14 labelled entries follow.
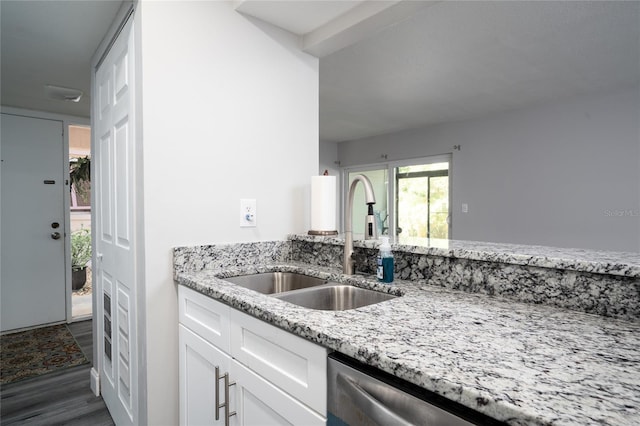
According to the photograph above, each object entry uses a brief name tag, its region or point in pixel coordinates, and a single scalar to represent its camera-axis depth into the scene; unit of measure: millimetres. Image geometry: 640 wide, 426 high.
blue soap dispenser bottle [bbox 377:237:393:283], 1298
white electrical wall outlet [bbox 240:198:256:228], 1718
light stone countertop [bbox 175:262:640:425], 511
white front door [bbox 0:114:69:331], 3412
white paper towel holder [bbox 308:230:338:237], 1777
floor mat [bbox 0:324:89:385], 2604
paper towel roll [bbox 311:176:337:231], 1780
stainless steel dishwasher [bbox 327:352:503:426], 594
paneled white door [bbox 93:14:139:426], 1615
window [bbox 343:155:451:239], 5598
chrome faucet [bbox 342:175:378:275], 1469
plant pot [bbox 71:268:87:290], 4934
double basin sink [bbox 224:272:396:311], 1300
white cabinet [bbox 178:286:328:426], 854
